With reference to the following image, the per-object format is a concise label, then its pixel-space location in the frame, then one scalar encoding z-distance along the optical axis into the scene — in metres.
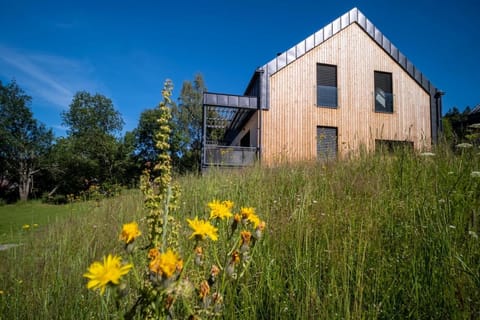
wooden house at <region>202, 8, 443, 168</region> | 11.37
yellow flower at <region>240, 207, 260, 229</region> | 0.90
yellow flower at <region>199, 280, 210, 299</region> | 0.72
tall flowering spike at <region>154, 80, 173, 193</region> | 0.92
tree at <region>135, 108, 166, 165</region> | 23.96
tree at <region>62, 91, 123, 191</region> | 20.31
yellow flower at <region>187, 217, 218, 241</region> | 0.69
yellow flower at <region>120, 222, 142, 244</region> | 0.67
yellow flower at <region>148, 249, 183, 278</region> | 0.55
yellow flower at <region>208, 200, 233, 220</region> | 0.86
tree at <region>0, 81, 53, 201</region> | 18.91
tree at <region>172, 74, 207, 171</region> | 27.36
